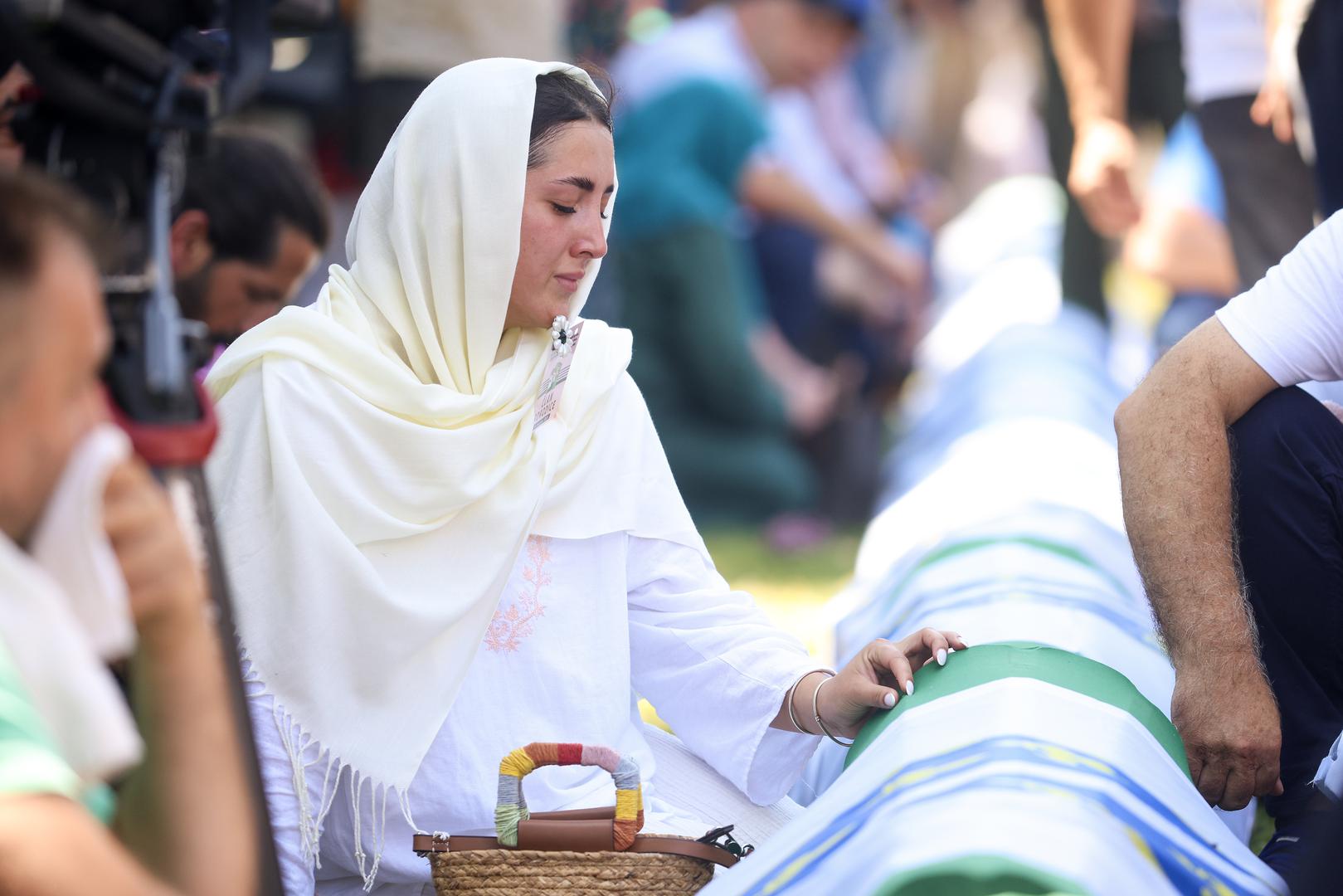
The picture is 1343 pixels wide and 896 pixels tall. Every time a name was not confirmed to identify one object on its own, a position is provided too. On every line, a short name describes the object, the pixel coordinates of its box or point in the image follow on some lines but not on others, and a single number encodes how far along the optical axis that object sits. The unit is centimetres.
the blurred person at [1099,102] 911
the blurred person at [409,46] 912
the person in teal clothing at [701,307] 1162
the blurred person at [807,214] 1189
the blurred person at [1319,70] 649
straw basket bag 401
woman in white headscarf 425
